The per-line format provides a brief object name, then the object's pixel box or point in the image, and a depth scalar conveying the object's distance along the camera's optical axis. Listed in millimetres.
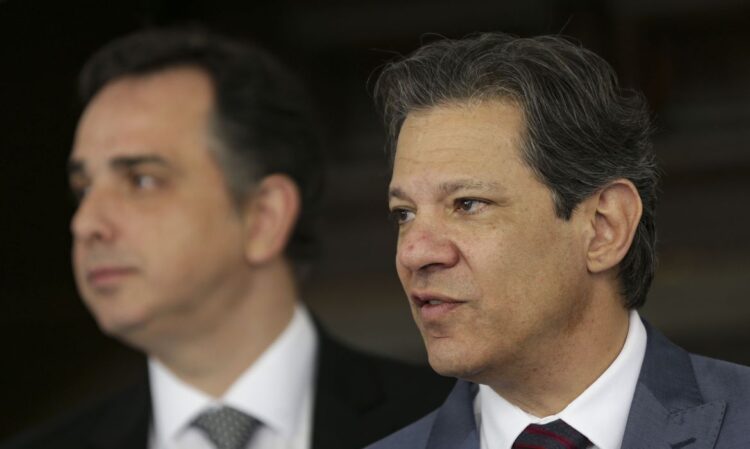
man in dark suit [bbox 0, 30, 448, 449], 6742
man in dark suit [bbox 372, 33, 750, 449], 4602
